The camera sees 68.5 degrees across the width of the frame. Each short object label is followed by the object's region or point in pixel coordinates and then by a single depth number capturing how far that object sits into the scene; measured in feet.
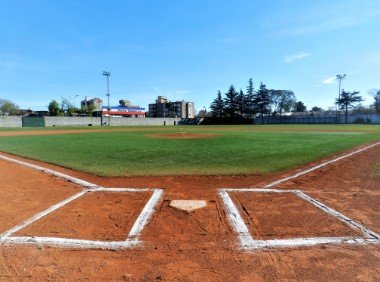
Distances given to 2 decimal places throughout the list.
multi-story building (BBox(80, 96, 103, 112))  427.74
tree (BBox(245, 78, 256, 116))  274.98
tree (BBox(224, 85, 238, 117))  278.87
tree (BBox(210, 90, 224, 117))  286.46
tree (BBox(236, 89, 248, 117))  277.03
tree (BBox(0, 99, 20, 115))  288.71
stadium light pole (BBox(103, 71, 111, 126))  207.92
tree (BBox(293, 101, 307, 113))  337.74
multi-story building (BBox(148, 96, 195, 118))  424.79
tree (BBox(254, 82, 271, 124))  271.08
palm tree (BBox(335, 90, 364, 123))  252.42
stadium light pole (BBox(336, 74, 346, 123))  241.35
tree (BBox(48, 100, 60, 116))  268.62
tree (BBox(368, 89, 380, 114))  274.16
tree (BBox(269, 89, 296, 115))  305.12
